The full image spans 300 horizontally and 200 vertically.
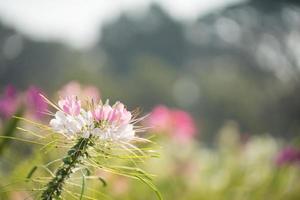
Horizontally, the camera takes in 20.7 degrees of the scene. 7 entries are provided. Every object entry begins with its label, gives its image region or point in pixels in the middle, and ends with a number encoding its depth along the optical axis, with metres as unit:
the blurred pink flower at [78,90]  3.76
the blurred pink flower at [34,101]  3.37
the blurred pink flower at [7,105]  3.46
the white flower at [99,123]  1.45
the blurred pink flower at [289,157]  5.22
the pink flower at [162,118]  5.27
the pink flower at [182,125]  5.58
